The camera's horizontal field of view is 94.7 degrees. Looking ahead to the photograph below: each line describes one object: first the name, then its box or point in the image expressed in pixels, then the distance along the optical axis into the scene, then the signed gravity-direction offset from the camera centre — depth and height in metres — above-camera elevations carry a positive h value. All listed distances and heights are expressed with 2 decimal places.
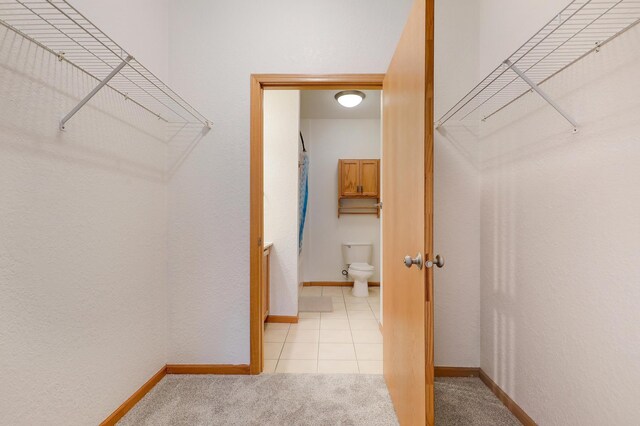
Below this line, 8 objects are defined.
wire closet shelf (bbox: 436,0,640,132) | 1.05 +0.70
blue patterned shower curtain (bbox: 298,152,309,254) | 3.75 +0.37
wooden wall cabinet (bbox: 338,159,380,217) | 4.43 +0.54
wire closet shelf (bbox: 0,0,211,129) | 1.07 +0.71
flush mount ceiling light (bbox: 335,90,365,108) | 3.37 +1.36
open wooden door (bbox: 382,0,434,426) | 1.11 -0.02
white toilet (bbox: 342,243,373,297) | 3.87 -0.70
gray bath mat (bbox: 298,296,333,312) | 3.38 -1.09
